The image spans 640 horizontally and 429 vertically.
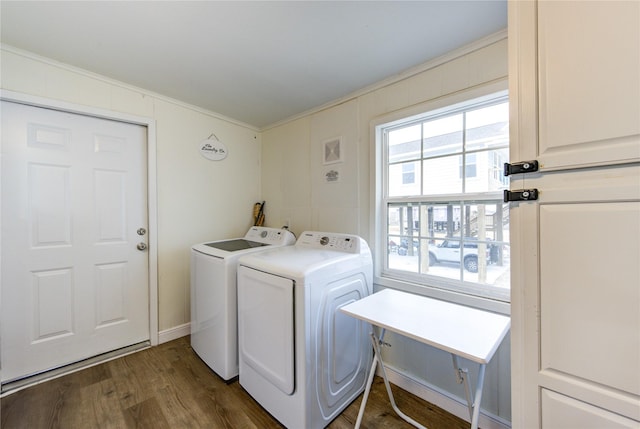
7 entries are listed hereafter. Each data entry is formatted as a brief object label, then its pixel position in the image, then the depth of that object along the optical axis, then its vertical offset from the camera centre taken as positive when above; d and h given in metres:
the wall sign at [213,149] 2.61 +0.69
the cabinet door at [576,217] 0.61 -0.01
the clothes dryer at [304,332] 1.41 -0.73
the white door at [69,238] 1.75 -0.18
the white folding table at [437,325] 1.00 -0.52
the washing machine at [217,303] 1.81 -0.67
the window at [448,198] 1.53 +0.10
